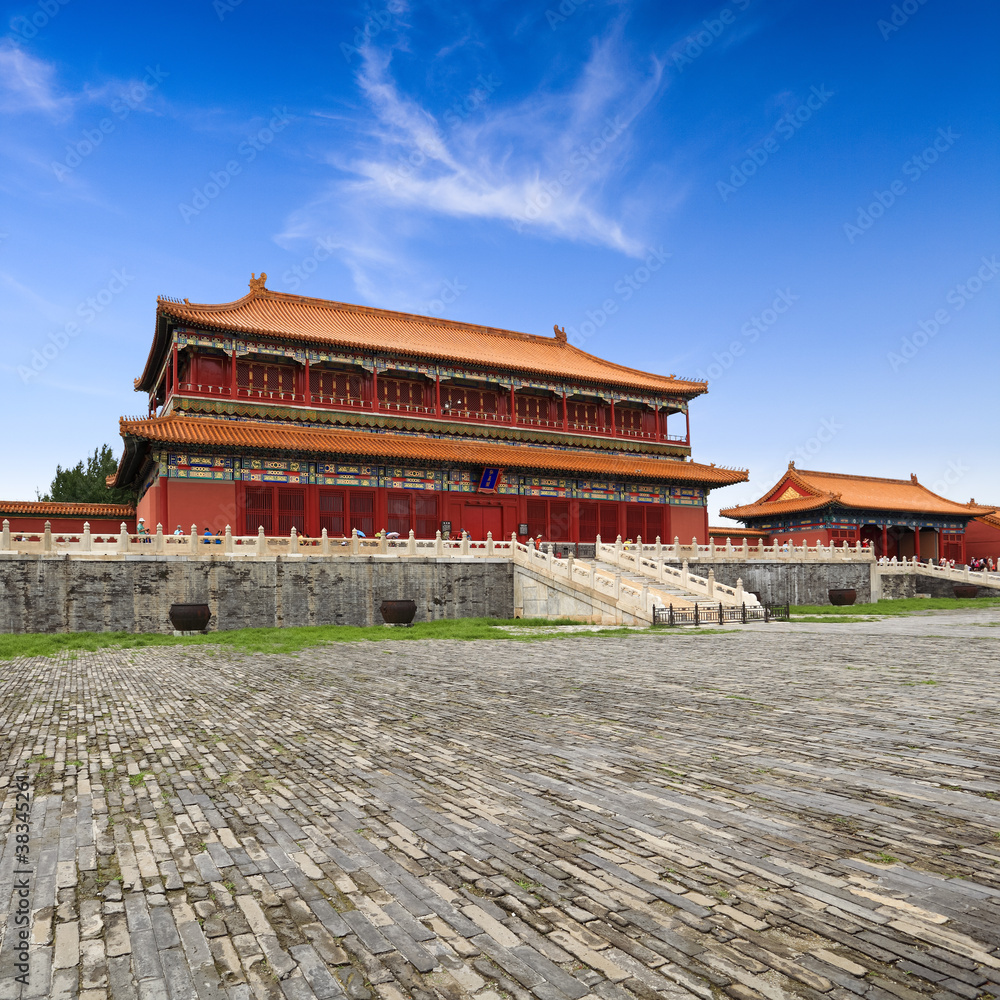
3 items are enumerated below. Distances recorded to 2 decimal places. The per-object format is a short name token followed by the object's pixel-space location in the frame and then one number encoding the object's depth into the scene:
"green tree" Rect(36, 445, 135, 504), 46.34
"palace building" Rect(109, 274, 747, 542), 27.33
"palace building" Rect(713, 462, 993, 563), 43.41
